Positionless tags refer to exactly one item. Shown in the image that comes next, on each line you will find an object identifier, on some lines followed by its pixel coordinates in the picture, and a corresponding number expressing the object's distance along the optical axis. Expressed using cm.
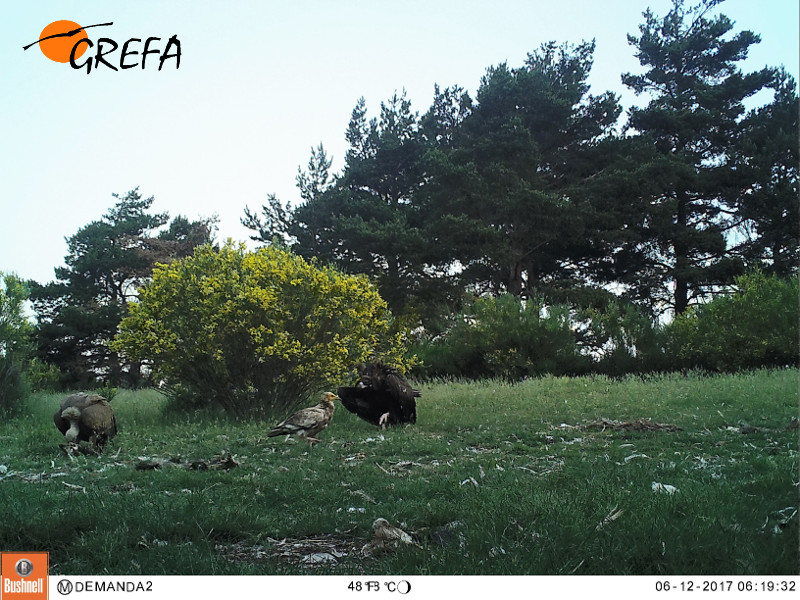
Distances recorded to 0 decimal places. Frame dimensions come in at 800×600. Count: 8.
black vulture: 923
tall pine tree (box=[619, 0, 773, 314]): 2316
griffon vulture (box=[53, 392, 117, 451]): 721
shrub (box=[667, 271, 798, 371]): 1640
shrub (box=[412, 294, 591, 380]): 1786
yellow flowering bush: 977
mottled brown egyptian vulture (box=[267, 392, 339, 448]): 776
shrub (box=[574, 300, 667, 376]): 1834
